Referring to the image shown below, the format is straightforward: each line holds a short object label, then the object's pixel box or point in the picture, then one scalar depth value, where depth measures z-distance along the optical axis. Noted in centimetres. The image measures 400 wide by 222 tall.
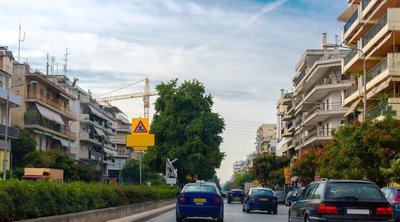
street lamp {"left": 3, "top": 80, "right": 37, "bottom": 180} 5568
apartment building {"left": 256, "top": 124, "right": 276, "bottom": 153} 16152
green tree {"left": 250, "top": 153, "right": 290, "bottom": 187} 10309
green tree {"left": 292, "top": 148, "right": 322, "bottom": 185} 6656
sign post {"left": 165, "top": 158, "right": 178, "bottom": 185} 5393
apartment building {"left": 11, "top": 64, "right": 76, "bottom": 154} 7400
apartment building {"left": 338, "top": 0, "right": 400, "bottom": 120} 4091
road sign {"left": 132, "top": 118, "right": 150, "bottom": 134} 4025
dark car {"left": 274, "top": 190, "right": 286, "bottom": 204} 6593
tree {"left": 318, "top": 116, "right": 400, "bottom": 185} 3331
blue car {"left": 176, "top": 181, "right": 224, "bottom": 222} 2320
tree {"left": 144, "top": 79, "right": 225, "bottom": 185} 6706
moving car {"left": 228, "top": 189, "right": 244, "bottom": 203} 6456
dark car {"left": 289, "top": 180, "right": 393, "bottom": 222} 1401
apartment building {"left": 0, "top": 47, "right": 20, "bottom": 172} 5953
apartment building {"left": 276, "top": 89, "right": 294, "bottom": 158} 10200
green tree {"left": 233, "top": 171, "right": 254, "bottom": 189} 19000
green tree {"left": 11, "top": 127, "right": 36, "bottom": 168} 6969
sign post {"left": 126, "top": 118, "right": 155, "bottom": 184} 4031
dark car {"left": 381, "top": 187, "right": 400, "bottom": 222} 2156
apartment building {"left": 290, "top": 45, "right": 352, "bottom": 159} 7038
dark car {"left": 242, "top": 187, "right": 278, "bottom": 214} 3631
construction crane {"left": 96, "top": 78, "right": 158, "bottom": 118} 19662
